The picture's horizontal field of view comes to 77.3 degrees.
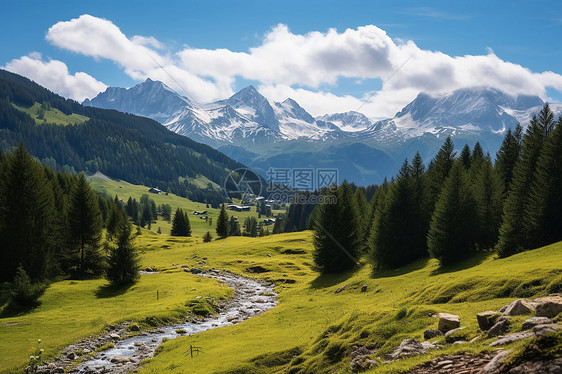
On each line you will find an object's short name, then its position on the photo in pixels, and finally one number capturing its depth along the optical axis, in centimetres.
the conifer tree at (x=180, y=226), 14888
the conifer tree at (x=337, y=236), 6481
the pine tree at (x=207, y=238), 12558
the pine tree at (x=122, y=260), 5753
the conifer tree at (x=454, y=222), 5059
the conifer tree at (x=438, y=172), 6650
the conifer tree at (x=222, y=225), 12762
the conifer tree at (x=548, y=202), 4338
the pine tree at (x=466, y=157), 8937
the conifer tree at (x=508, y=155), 7563
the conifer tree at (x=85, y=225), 6469
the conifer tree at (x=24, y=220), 5128
